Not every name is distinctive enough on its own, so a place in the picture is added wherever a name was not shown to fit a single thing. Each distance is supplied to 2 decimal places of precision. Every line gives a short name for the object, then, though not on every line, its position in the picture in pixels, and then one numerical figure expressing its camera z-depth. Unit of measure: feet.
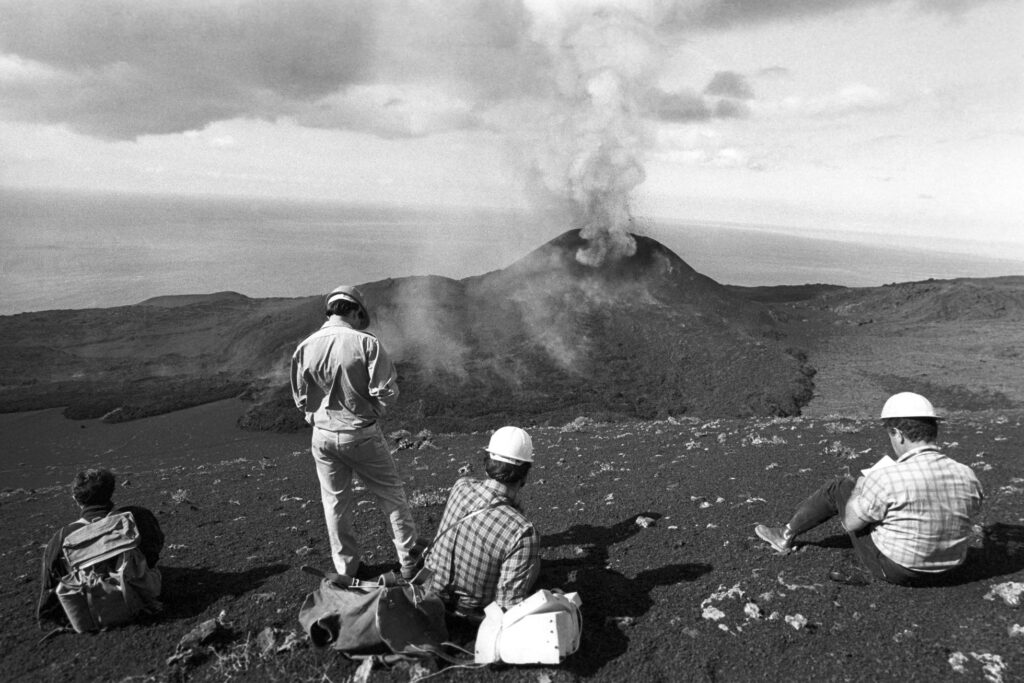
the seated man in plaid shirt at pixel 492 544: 14.05
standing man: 17.03
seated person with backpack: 15.93
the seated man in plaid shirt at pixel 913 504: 14.51
